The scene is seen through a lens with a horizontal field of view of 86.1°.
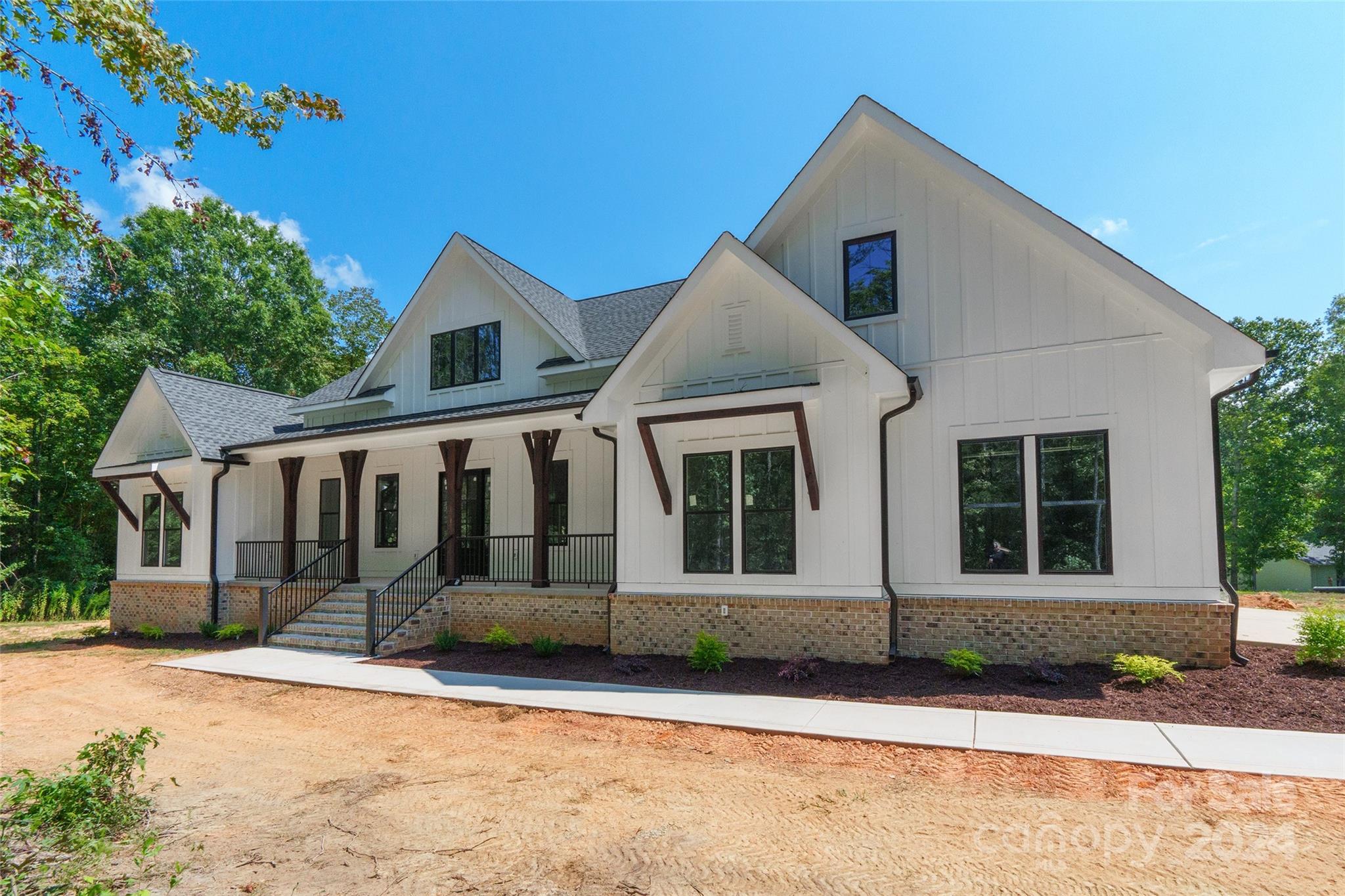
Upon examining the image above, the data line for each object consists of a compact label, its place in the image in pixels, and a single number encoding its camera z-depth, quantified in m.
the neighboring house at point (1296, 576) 44.34
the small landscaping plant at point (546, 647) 11.23
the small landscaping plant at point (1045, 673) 8.24
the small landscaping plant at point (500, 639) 11.88
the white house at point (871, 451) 8.77
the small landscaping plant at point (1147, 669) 7.86
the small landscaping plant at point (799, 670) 8.95
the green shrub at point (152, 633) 15.98
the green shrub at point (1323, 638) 8.19
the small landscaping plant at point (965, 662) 8.67
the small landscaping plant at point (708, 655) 9.66
